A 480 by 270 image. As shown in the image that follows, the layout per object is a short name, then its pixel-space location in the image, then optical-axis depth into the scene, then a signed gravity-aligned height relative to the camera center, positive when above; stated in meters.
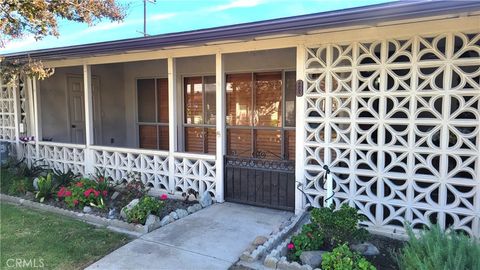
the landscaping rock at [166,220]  4.72 -1.54
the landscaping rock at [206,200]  5.45 -1.44
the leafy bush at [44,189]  5.95 -1.37
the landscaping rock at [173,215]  4.90 -1.51
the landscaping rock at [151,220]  4.58 -1.50
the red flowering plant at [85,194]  5.48 -1.36
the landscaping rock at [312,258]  3.39 -1.50
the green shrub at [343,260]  3.08 -1.41
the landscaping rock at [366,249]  3.69 -1.52
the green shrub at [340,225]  3.53 -1.20
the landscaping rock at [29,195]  6.12 -1.54
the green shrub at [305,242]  3.62 -1.44
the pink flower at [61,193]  5.77 -1.38
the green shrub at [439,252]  2.56 -1.13
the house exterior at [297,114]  3.85 -0.01
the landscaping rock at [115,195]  5.93 -1.48
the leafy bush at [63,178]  6.48 -1.29
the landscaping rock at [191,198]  5.77 -1.47
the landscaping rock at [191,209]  5.19 -1.52
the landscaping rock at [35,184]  6.50 -1.40
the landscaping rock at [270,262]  3.42 -1.54
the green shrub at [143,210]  4.68 -1.39
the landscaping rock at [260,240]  3.90 -1.52
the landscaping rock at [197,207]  5.31 -1.50
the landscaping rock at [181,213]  5.01 -1.52
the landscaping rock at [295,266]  3.31 -1.53
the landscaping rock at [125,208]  4.92 -1.41
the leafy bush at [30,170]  7.19 -1.25
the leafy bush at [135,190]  5.92 -1.40
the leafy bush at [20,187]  6.41 -1.43
